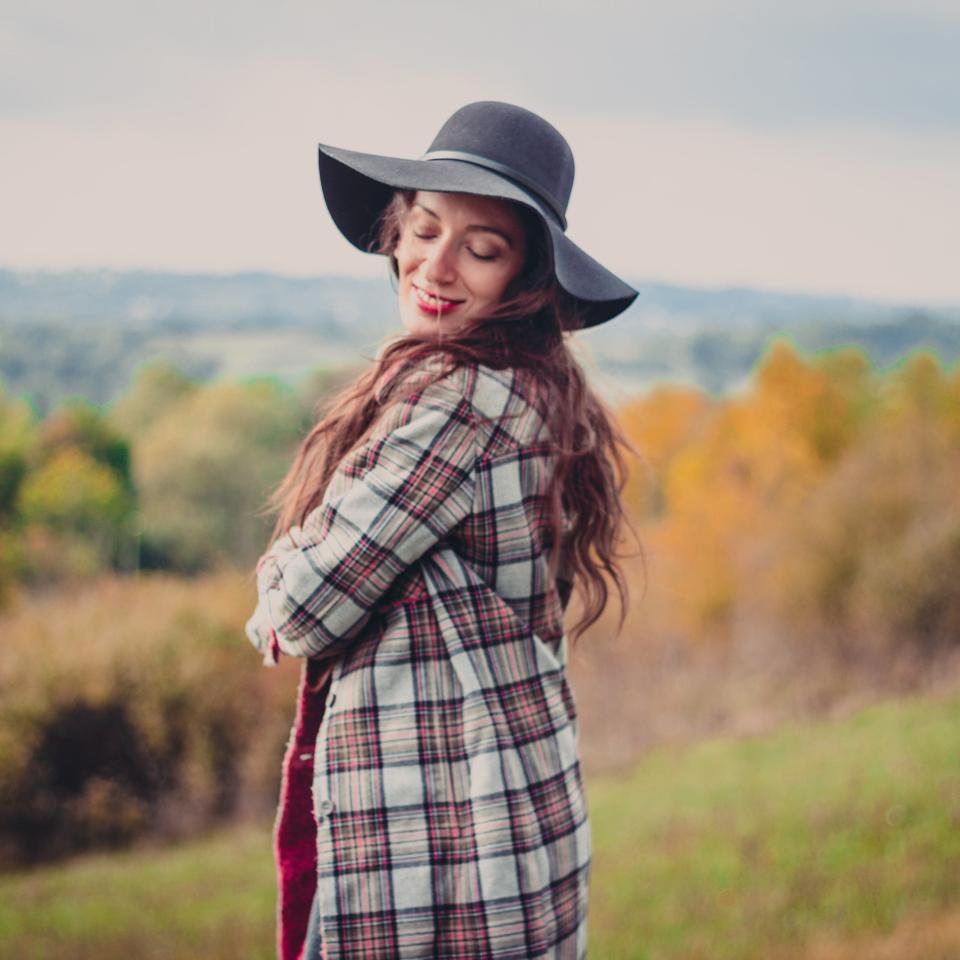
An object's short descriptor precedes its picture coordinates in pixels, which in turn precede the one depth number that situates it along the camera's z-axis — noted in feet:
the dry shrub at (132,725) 36.68
